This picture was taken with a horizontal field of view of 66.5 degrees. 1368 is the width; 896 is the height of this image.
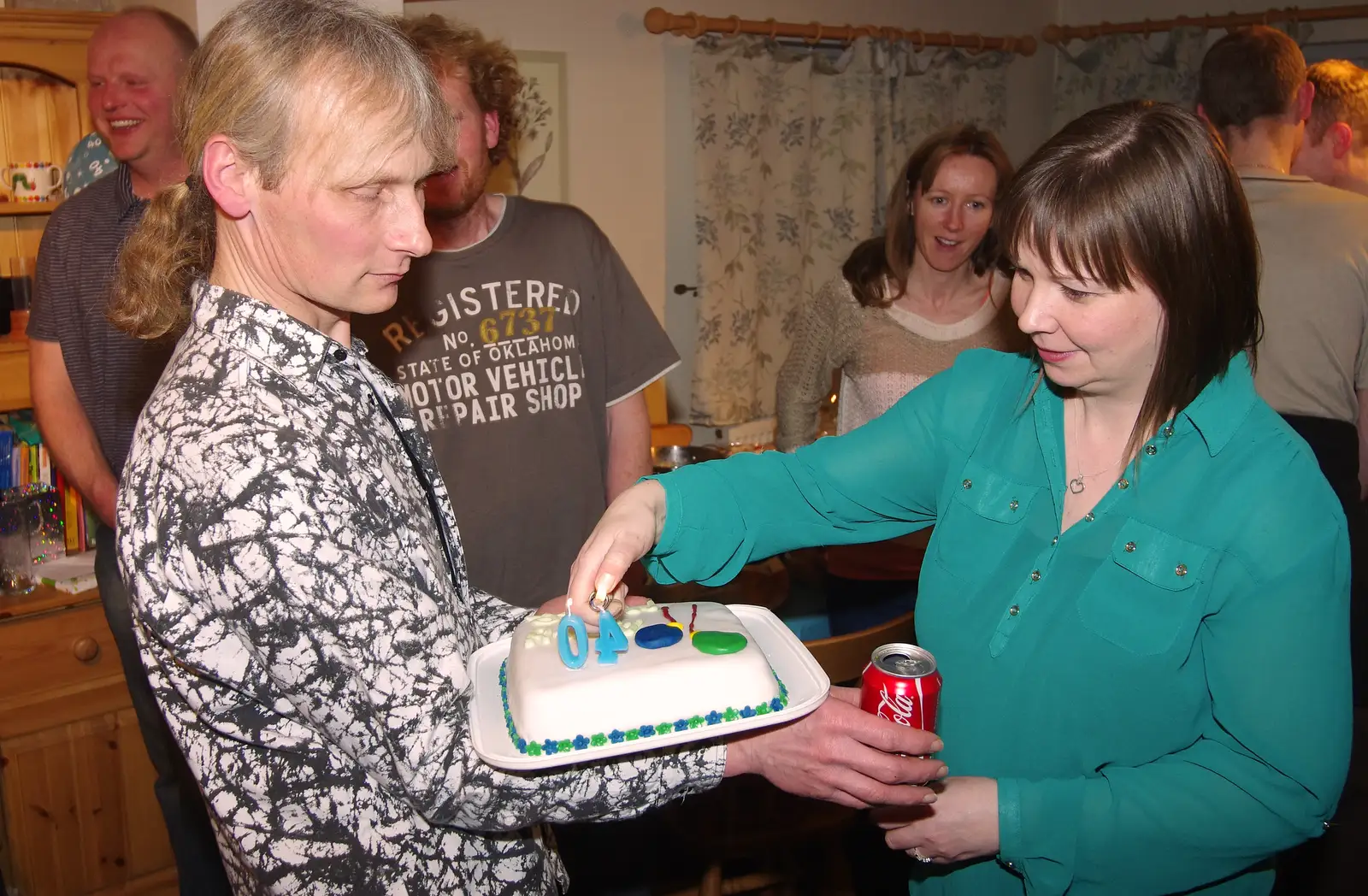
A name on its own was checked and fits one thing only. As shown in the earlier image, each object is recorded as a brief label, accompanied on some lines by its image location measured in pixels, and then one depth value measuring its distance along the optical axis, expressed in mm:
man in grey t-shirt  2037
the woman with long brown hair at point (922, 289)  2682
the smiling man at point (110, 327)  2418
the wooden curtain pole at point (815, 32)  4332
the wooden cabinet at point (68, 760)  2664
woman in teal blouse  1124
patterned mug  2846
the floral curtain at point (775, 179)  4617
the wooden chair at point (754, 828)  2223
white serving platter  1052
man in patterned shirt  1027
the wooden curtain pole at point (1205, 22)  4984
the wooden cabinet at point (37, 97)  2697
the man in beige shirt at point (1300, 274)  2666
